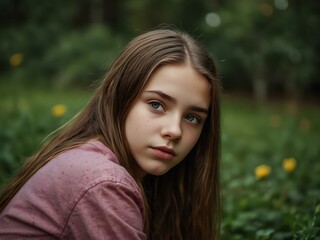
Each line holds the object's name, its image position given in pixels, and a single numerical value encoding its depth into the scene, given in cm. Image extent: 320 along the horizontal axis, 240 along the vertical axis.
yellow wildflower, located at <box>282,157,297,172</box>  242
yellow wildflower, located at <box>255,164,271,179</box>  217
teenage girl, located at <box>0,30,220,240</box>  109
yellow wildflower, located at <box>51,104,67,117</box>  291
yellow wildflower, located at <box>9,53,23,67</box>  337
